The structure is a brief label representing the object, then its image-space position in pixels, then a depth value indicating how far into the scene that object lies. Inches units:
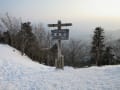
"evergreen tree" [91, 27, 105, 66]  1261.1
